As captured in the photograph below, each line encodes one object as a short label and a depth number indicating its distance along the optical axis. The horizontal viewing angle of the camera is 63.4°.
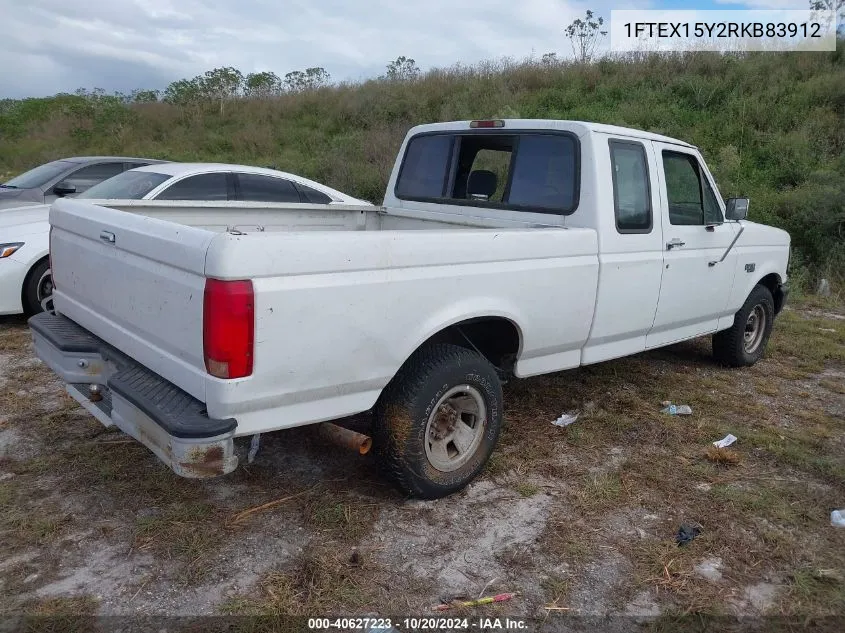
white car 6.10
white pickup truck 2.69
